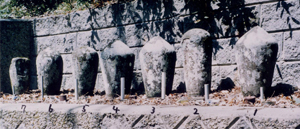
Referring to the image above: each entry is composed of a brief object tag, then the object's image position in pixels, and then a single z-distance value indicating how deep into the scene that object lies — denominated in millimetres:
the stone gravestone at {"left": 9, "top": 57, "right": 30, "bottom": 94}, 4832
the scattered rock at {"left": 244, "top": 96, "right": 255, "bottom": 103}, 2893
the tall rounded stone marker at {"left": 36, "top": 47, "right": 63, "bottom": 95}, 4480
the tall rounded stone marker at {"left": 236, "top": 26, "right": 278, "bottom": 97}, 2977
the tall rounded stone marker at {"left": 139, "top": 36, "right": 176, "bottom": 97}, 3613
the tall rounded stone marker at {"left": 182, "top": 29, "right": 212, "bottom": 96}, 3346
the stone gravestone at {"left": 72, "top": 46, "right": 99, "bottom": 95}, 4141
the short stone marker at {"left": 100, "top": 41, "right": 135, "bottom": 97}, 3822
